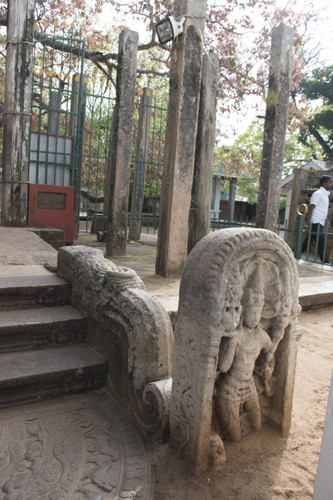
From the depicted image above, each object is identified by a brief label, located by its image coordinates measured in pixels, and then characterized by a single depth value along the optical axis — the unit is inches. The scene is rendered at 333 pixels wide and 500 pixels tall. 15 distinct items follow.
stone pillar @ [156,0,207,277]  197.0
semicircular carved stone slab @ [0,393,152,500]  72.4
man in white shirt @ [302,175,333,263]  304.8
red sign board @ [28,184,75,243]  247.4
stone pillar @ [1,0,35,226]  243.0
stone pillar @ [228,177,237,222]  812.6
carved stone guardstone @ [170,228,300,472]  76.9
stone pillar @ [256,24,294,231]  247.0
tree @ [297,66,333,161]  708.0
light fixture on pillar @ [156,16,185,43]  191.8
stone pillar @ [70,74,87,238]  292.5
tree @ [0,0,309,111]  355.3
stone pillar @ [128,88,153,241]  371.6
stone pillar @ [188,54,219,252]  239.3
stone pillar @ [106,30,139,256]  246.8
